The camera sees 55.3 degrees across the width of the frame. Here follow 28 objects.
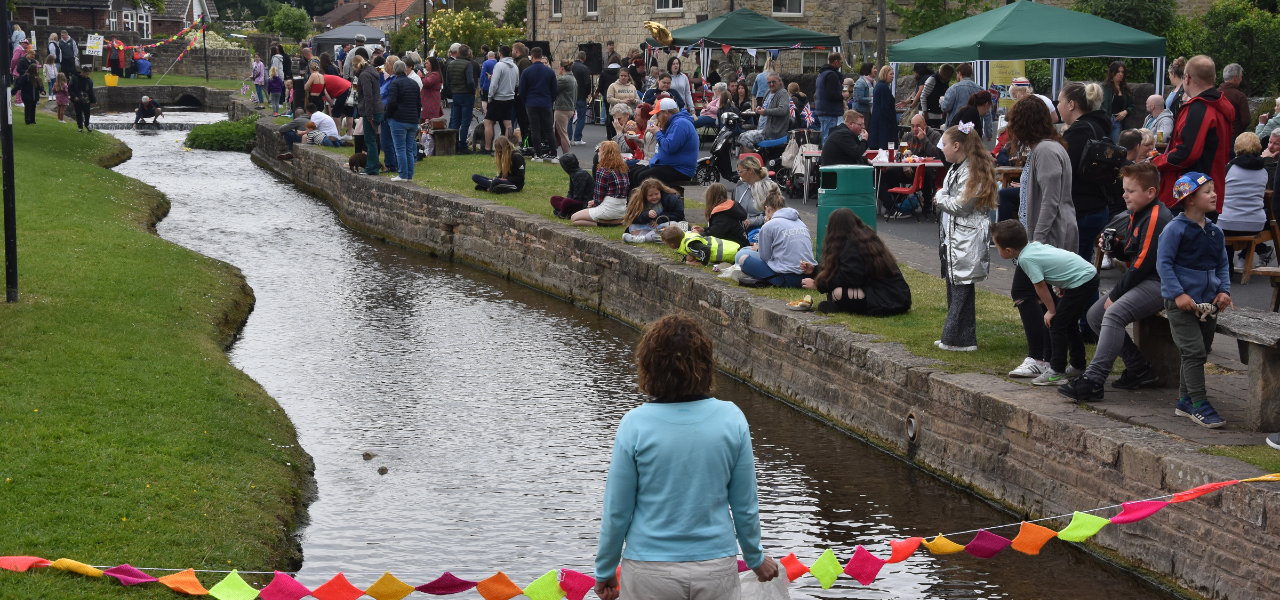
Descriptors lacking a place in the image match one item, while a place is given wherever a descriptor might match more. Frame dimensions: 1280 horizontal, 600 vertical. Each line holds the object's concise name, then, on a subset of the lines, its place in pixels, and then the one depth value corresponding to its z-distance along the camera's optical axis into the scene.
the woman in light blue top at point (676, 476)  3.68
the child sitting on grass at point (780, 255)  10.71
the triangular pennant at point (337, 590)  4.95
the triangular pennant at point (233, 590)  4.89
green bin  11.09
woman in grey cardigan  7.79
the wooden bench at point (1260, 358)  6.18
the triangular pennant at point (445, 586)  4.96
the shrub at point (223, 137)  31.89
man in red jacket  9.83
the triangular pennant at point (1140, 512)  5.45
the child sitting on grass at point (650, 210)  13.25
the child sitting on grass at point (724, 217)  12.03
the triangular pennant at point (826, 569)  5.20
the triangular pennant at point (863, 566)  5.44
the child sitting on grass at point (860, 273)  9.58
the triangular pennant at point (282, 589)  4.89
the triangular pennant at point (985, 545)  5.46
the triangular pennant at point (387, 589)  4.90
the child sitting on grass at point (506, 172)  16.99
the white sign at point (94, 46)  55.56
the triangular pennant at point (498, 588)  4.95
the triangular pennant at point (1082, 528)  5.28
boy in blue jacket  6.36
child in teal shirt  7.26
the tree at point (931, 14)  30.30
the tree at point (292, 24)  72.56
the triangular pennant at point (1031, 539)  5.56
